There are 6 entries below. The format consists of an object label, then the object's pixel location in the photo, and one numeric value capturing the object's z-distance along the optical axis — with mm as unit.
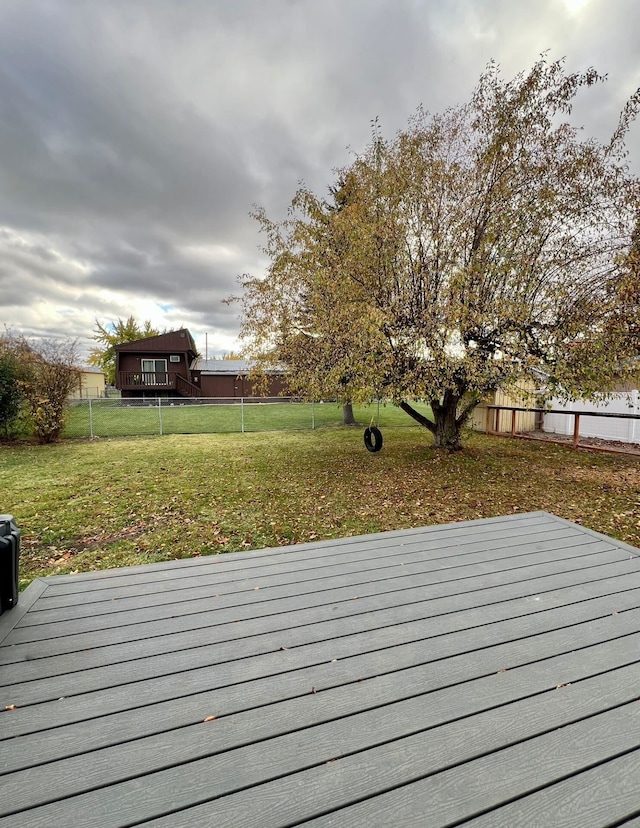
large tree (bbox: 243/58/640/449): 5695
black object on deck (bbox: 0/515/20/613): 1656
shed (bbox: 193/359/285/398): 26359
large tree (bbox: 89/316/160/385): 35156
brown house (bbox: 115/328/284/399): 23562
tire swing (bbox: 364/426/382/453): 7430
